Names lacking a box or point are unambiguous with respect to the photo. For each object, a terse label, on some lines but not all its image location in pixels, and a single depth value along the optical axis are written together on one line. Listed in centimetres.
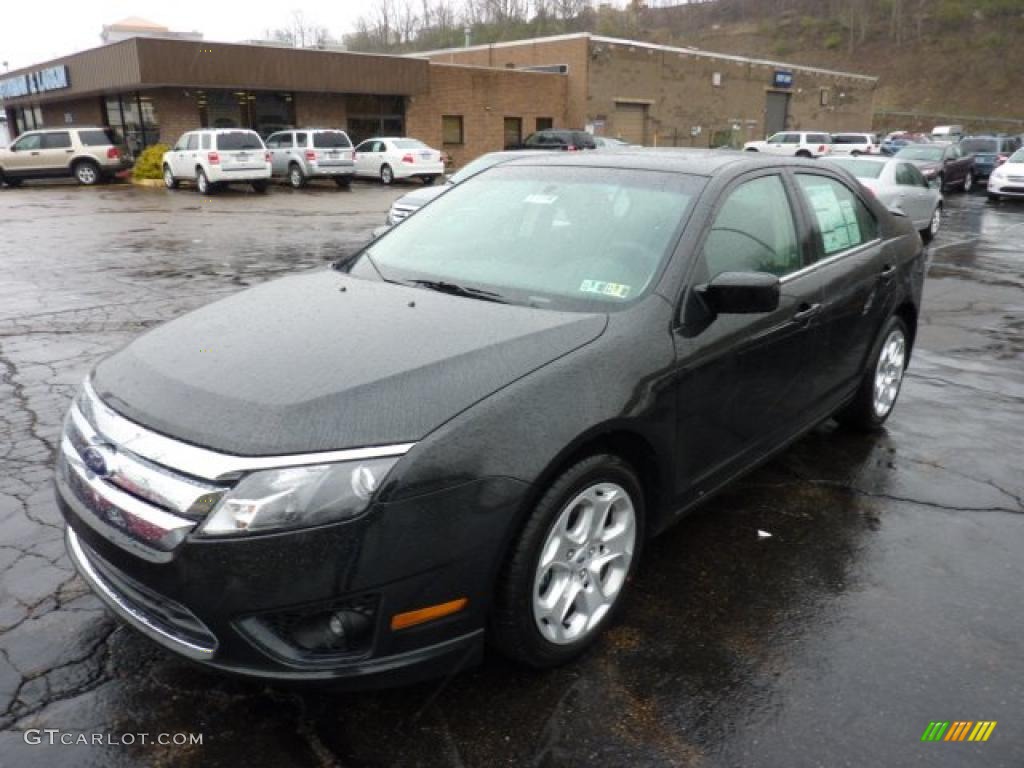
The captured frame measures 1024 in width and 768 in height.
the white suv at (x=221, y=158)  2245
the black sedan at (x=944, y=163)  2272
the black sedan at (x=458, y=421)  212
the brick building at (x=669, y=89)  3886
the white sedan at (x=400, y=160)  2638
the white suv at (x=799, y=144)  3275
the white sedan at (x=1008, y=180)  2116
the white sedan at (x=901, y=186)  1306
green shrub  2617
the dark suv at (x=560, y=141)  2944
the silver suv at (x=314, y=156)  2519
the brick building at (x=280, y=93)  2766
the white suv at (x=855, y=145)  3222
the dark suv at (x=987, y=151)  2755
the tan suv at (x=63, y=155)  2545
